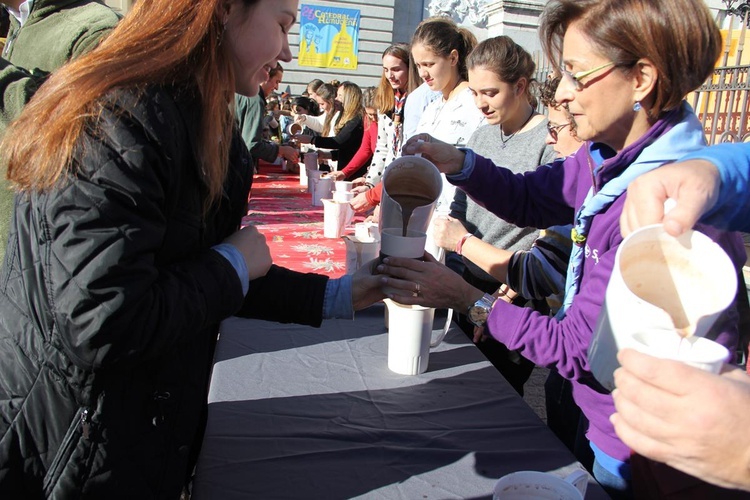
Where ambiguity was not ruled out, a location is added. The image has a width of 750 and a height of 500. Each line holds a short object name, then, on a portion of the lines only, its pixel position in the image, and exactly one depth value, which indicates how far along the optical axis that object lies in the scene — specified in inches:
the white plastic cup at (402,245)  60.3
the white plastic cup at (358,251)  86.4
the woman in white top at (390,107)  167.3
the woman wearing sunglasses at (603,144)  48.9
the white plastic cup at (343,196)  131.0
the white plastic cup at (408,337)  64.1
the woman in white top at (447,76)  115.1
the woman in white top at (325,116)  309.9
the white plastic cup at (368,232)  89.0
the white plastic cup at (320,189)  163.0
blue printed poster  729.6
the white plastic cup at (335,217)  127.6
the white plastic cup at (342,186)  138.4
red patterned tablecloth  109.7
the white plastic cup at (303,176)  205.6
